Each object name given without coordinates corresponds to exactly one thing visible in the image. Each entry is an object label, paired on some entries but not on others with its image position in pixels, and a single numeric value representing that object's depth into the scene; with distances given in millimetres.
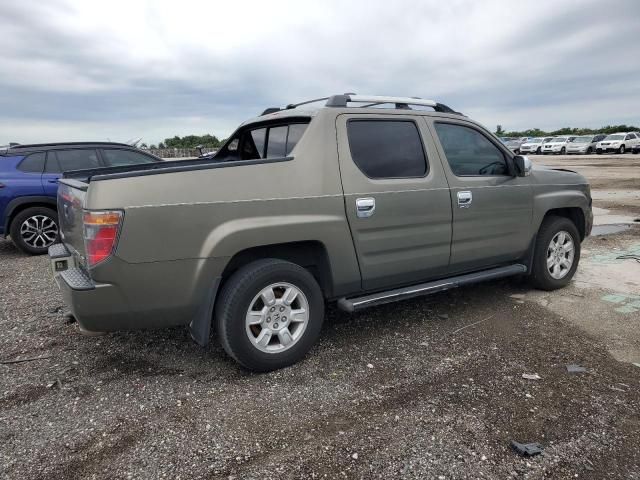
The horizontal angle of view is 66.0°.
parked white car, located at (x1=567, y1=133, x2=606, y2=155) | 39031
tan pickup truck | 2967
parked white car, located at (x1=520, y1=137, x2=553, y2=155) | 42078
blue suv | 7324
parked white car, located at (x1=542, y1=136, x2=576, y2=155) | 39844
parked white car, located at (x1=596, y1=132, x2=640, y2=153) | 36500
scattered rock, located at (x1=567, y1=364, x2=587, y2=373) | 3430
